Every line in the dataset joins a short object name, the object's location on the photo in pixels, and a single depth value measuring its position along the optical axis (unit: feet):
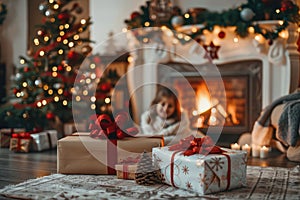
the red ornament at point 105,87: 15.57
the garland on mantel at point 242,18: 13.39
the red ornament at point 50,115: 14.71
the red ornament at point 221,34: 14.20
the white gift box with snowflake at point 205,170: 7.32
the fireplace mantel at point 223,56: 13.76
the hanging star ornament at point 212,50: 14.38
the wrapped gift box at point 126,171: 8.54
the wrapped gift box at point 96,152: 8.85
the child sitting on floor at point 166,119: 13.15
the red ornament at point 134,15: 15.31
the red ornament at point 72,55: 15.14
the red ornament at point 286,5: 13.23
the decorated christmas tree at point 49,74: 14.84
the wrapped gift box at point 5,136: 13.66
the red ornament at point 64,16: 14.94
